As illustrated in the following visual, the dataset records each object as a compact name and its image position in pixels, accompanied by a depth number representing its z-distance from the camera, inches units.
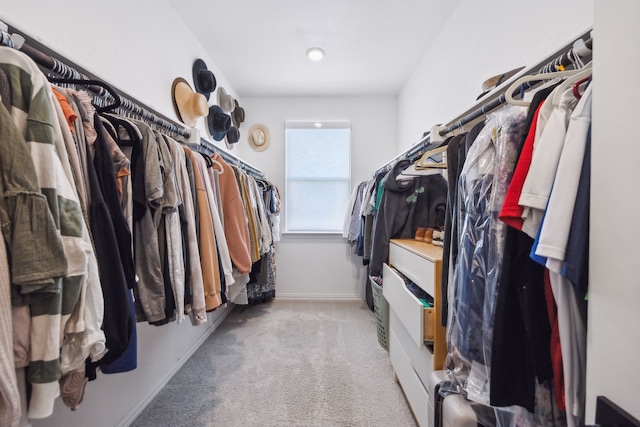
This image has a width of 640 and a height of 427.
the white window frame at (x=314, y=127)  121.3
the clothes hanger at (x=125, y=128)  34.1
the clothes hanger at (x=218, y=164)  55.8
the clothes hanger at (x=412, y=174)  72.0
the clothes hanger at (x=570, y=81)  22.6
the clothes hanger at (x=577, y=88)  22.0
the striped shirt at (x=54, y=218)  18.8
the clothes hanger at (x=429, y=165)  48.1
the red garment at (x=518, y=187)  23.3
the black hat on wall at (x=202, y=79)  80.7
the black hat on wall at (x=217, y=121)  86.7
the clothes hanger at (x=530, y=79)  26.0
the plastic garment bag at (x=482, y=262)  26.2
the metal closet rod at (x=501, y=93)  25.7
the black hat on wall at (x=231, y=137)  104.8
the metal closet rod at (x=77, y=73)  24.5
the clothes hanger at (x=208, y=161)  52.9
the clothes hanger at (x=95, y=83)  27.9
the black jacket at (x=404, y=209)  69.7
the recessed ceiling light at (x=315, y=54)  86.1
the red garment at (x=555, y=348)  22.5
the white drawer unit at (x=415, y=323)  41.2
